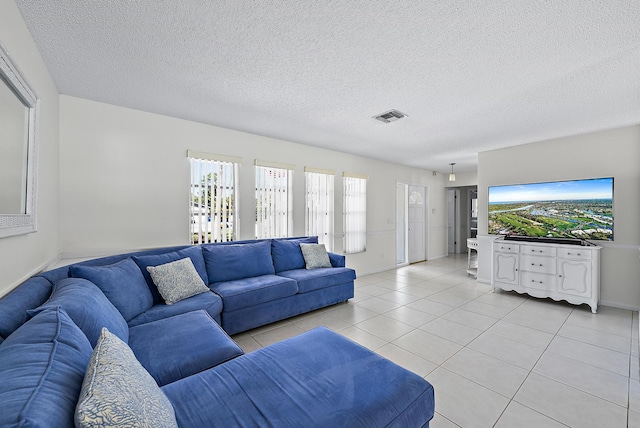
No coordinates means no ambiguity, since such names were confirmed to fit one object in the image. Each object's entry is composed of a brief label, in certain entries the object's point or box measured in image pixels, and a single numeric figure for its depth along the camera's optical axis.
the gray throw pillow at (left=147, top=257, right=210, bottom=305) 2.55
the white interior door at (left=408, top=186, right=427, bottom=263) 6.98
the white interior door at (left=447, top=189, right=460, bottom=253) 8.33
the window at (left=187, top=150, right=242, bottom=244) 3.51
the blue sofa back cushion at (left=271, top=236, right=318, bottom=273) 3.75
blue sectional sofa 0.75
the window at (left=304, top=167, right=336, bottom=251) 4.71
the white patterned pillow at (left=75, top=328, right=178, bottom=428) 0.67
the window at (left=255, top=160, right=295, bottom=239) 4.09
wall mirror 1.41
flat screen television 3.73
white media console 3.54
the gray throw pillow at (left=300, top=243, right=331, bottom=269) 3.93
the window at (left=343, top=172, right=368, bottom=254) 5.32
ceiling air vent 3.11
